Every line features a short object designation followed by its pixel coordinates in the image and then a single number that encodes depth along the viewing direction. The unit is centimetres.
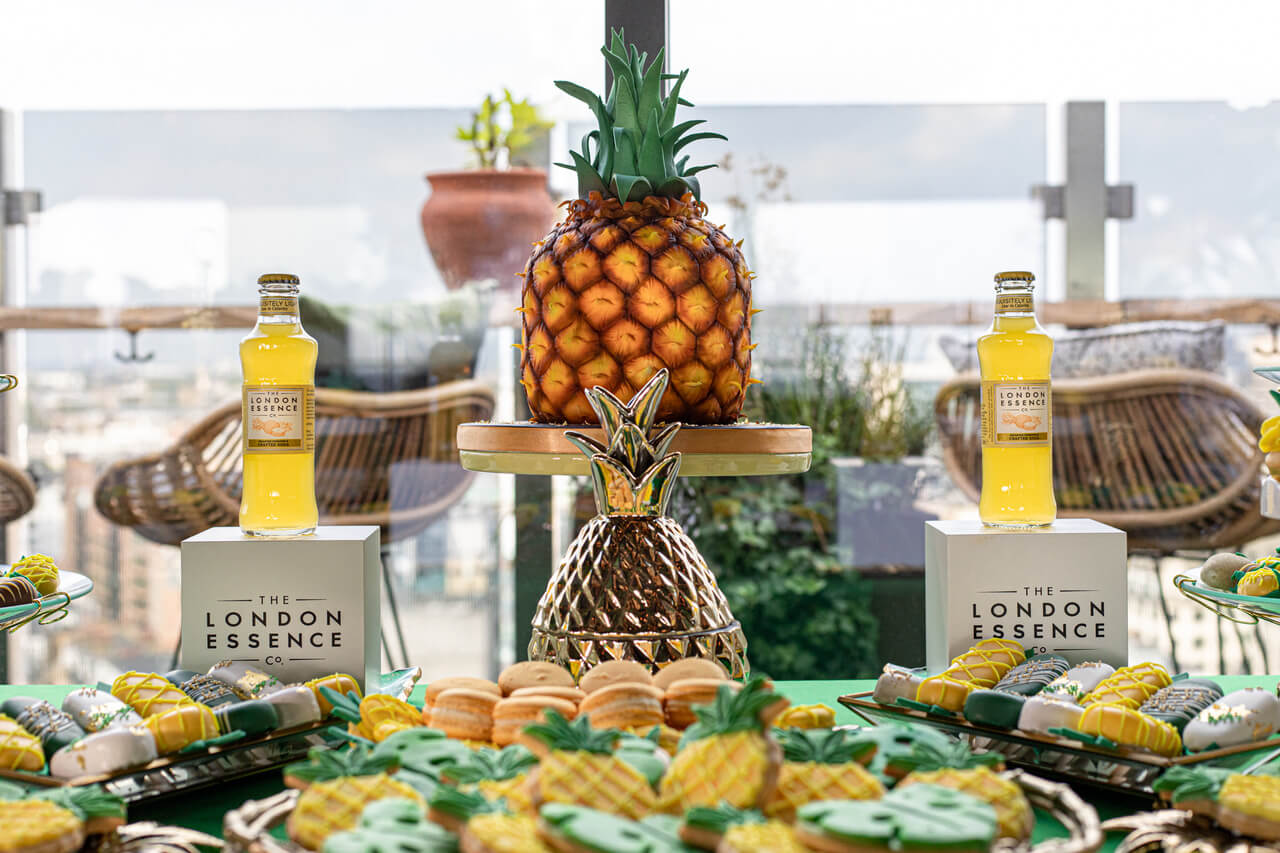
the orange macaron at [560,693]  71
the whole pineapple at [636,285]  105
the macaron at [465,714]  71
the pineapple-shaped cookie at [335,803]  51
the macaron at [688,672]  73
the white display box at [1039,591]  95
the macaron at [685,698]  69
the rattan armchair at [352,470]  230
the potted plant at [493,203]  240
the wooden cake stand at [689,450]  92
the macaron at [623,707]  67
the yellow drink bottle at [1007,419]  99
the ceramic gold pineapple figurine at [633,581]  83
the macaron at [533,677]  75
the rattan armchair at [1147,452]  239
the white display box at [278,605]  93
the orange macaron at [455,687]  74
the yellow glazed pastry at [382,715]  73
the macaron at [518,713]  68
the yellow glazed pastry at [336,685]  83
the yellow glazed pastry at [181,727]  72
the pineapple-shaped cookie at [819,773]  54
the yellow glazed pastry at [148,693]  78
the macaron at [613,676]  72
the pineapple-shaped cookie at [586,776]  51
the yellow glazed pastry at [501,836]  46
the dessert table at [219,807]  70
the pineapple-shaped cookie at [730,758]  52
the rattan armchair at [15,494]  252
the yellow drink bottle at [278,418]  96
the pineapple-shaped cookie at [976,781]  51
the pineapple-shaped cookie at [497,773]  54
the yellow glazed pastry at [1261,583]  79
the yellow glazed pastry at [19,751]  69
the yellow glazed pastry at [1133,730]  70
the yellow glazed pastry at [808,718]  70
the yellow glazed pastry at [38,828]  53
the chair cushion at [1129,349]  242
